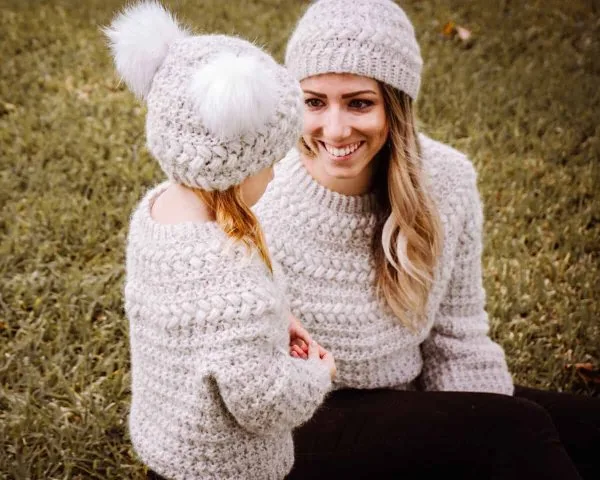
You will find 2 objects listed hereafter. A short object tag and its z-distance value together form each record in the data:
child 1.46
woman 2.01
